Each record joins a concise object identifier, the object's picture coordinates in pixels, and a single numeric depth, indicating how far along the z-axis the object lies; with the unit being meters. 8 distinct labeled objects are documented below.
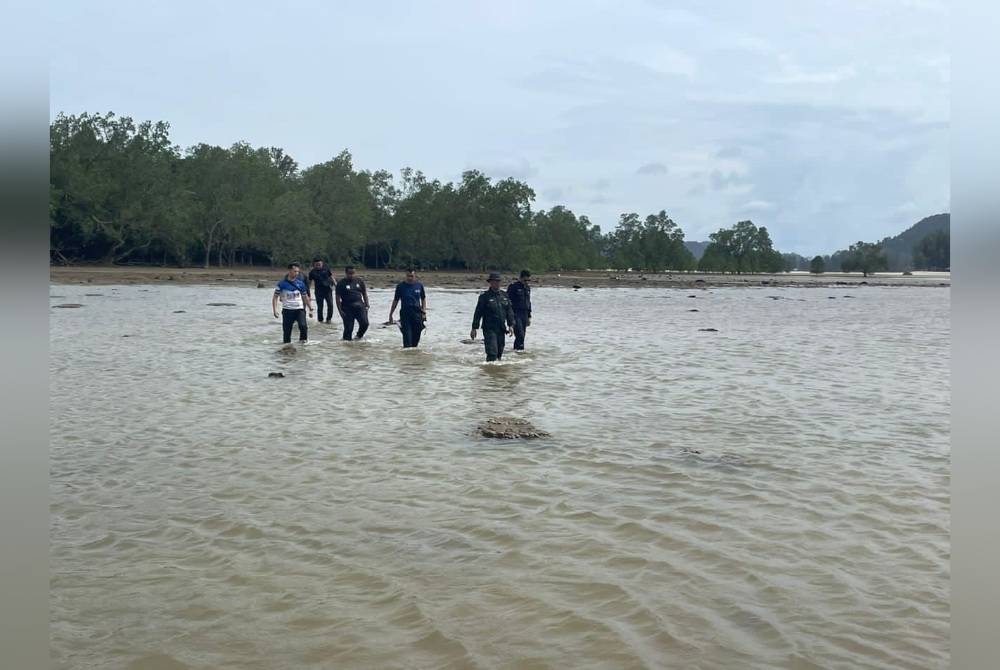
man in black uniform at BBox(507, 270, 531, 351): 18.80
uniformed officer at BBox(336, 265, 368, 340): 20.28
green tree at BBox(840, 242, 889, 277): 166.75
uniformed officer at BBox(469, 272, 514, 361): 16.58
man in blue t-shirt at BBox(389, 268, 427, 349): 18.77
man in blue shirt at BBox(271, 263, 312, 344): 18.64
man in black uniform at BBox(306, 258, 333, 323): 25.08
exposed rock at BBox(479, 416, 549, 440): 9.66
